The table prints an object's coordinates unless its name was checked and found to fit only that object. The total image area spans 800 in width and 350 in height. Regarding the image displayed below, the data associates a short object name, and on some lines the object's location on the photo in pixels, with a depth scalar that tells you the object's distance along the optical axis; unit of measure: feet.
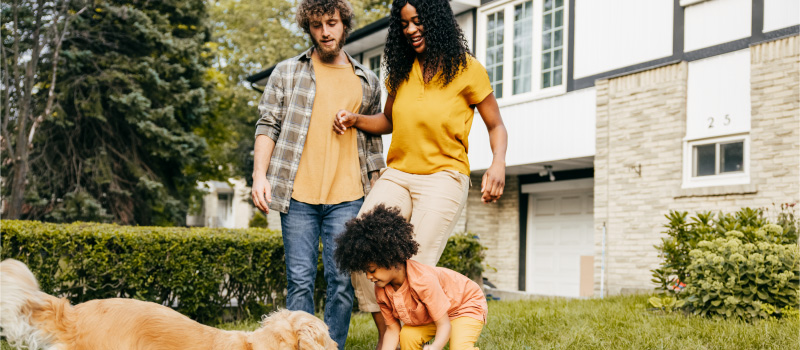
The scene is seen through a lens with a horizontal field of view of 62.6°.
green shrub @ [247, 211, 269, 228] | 103.65
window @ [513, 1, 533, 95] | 48.11
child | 11.09
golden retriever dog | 9.72
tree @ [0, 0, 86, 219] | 52.21
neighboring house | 152.56
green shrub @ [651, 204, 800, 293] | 24.12
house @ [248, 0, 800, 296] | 34.63
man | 13.32
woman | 12.25
